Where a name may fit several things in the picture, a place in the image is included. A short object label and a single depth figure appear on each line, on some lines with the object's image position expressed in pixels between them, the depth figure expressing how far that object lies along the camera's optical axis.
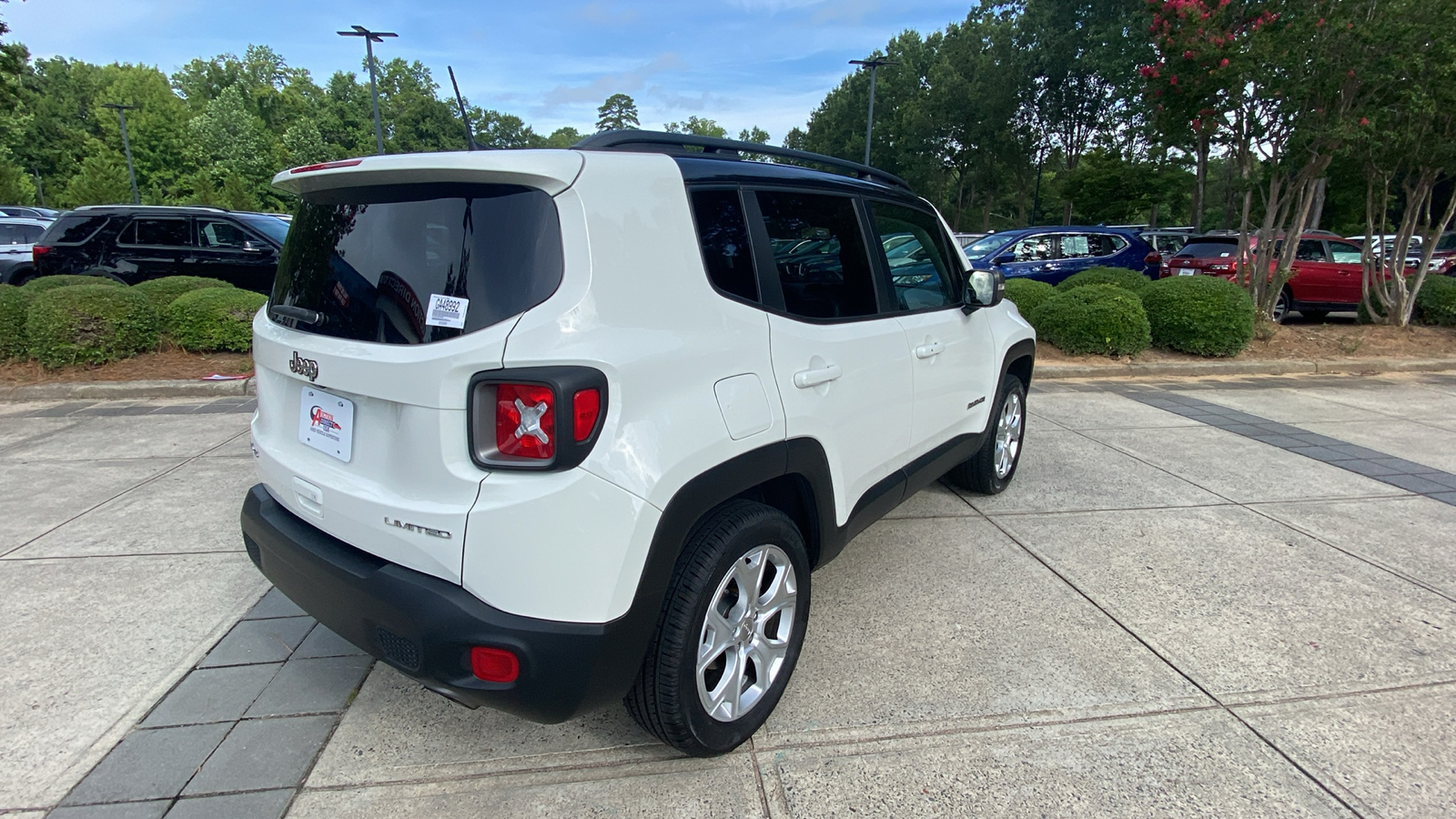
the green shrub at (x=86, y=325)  6.77
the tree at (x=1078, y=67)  23.16
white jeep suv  1.74
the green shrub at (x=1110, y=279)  9.77
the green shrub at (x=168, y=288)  7.68
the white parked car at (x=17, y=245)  11.17
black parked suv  9.54
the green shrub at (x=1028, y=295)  9.37
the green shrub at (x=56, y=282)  7.62
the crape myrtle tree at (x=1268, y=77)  8.14
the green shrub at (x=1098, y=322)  8.55
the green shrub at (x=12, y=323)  6.84
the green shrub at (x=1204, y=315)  8.83
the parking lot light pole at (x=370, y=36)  21.48
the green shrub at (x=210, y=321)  7.26
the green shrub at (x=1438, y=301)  11.02
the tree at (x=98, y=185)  42.41
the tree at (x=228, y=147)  51.69
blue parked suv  12.73
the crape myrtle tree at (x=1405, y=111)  7.93
